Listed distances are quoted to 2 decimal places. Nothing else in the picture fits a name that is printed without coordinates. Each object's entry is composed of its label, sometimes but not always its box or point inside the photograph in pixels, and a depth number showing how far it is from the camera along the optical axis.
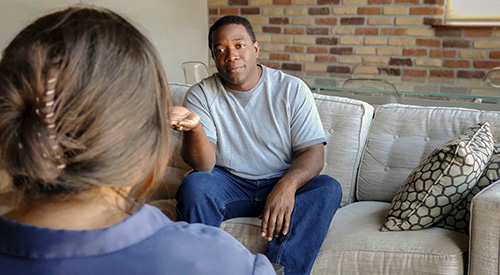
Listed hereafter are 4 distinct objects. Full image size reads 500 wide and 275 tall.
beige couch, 1.89
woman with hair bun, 0.61
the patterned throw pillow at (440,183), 2.01
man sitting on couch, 2.11
